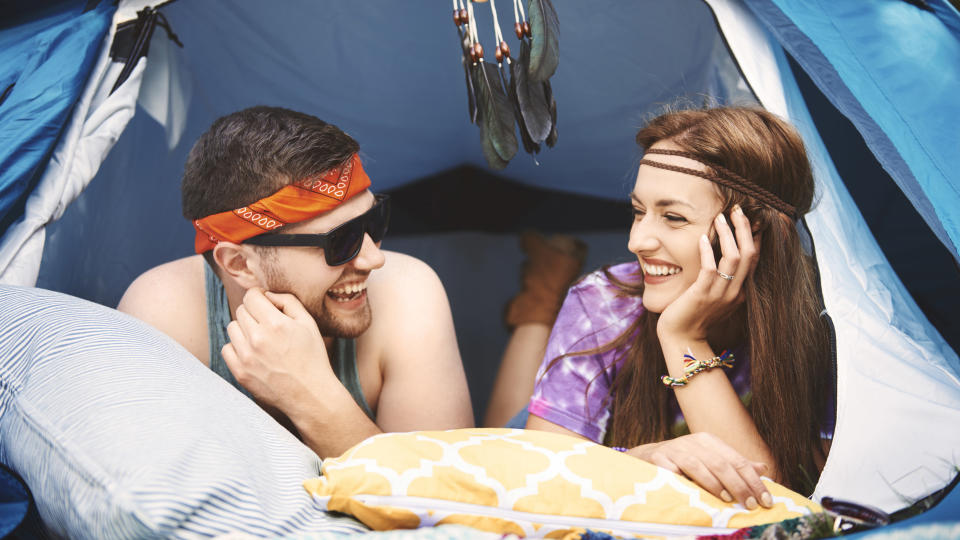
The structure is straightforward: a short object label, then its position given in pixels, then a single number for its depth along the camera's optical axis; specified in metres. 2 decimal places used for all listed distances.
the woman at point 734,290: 1.25
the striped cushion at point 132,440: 0.76
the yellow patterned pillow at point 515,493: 0.87
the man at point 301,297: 1.28
